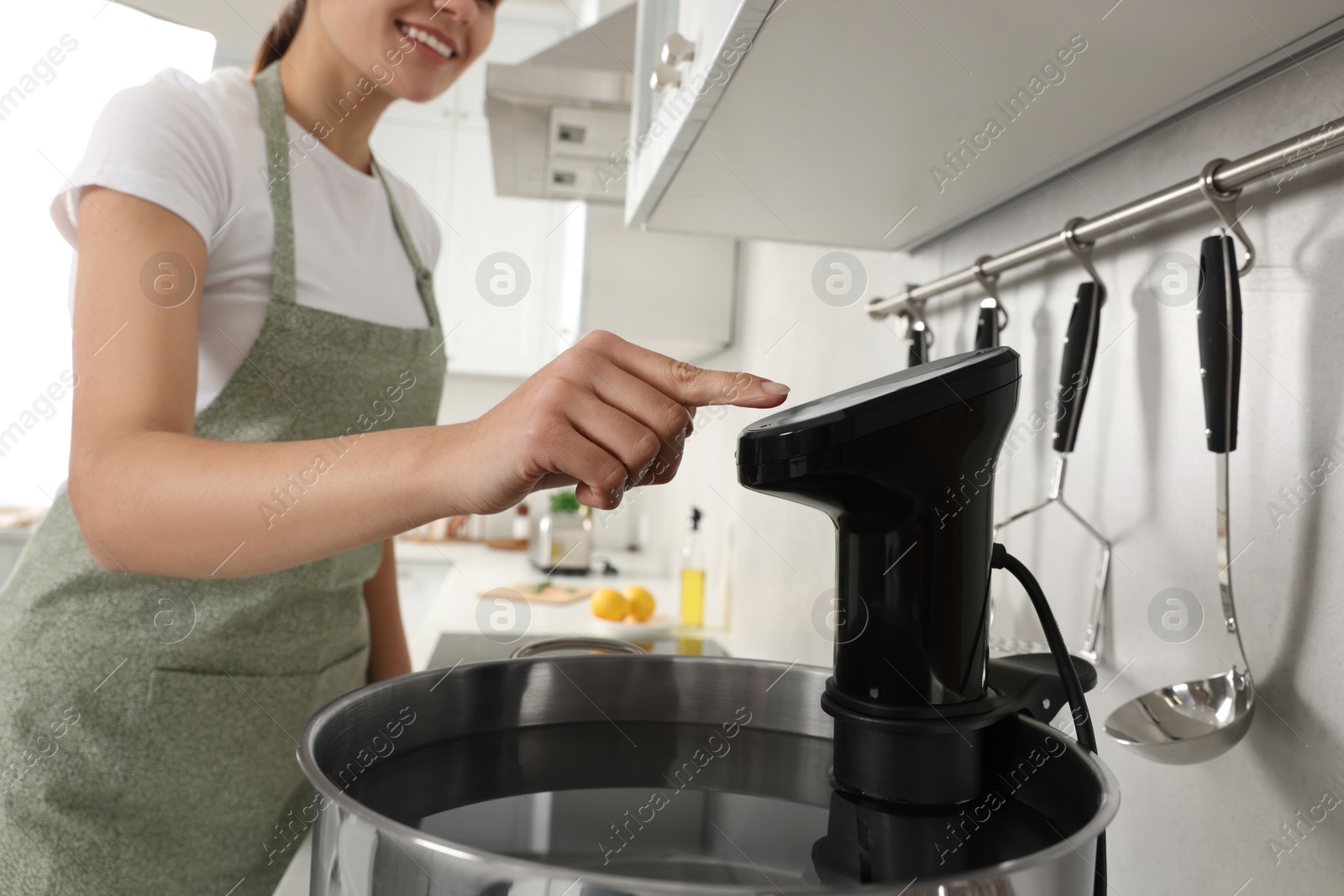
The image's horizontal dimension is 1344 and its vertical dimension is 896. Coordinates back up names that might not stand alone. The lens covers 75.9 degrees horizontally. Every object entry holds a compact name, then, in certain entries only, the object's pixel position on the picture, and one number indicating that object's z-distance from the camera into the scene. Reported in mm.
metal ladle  453
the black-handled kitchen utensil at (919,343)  819
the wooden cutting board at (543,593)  2047
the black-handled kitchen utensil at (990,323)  683
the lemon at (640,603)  1805
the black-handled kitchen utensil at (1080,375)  585
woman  379
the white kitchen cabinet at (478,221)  3318
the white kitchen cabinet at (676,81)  498
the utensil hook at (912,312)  864
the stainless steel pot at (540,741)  226
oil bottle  1877
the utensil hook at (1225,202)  474
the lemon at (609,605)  1762
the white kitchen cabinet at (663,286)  1905
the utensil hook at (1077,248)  597
